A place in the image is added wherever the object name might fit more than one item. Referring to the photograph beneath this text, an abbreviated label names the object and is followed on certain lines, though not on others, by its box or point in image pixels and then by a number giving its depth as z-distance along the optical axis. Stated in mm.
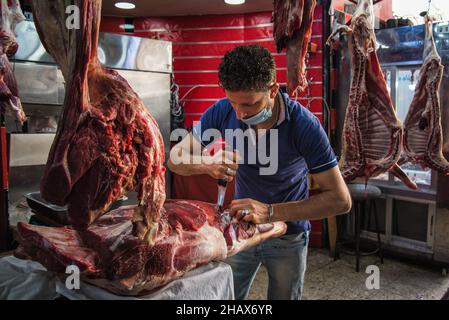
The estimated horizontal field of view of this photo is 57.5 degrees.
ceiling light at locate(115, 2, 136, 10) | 6566
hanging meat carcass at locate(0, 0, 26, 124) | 2828
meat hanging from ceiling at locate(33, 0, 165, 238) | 1426
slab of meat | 1590
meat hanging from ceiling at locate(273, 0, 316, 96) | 2465
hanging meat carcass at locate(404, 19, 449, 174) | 3779
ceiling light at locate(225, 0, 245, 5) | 6238
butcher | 2049
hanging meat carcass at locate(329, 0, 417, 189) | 3268
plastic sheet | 1525
